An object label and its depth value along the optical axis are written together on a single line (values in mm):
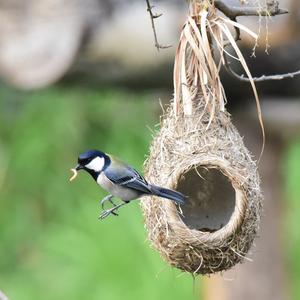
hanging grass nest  5914
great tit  5828
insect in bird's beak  5748
